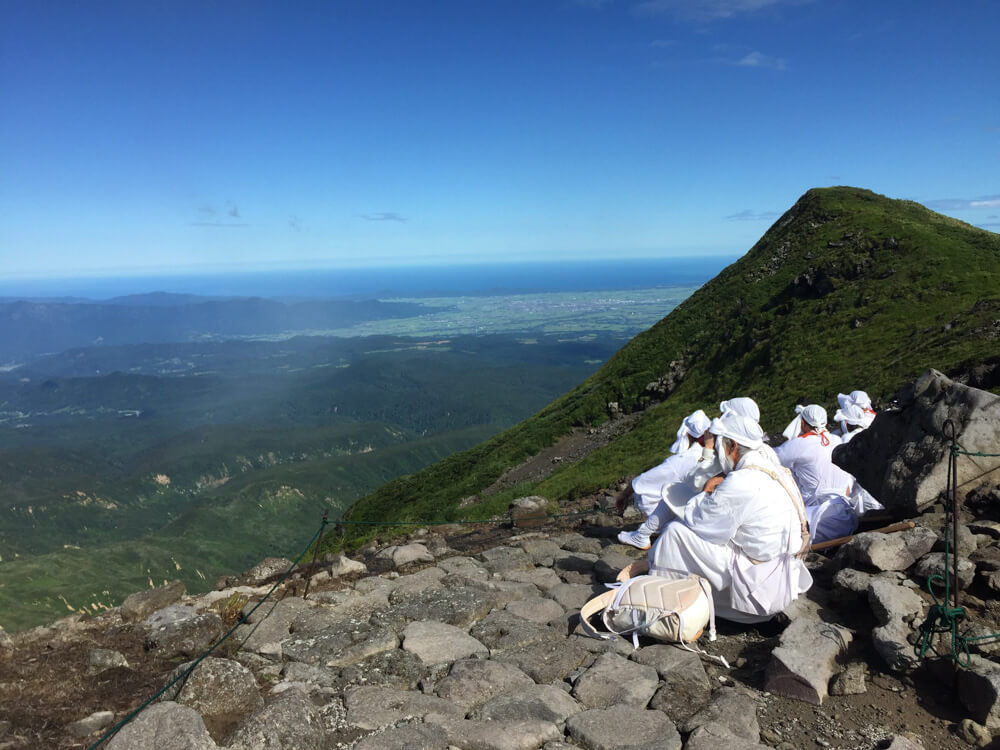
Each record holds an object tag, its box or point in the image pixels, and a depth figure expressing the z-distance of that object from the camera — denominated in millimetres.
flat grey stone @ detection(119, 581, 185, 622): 8594
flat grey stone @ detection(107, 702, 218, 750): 4910
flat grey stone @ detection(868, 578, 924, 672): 5887
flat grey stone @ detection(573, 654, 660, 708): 5852
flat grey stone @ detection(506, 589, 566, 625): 8060
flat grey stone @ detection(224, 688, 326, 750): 5062
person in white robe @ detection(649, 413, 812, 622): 6980
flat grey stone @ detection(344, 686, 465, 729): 5559
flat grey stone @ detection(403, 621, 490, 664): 6988
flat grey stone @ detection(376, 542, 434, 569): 10859
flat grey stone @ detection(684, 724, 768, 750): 4961
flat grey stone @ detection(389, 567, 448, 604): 8979
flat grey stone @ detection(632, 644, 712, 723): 5699
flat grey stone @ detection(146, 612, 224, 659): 7277
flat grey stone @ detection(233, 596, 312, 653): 7266
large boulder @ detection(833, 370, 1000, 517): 8469
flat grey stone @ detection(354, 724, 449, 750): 5047
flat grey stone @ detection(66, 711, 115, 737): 5500
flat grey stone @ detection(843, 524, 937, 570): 7462
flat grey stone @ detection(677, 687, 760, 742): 5285
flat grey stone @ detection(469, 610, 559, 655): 7309
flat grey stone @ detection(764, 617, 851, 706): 5727
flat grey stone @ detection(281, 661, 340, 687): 6365
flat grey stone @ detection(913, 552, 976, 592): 6801
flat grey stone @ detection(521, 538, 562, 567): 10766
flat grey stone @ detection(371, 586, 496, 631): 7988
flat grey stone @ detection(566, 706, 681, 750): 5148
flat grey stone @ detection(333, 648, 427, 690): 6426
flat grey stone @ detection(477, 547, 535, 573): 10524
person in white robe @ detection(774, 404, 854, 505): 10070
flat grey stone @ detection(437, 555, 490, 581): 10039
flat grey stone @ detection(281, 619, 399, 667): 6891
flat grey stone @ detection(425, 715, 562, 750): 5102
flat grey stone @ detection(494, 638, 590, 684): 6477
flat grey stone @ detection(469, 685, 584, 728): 5559
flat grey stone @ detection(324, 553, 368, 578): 10098
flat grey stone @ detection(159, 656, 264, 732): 5672
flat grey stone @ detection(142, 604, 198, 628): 7762
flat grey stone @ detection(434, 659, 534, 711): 5988
